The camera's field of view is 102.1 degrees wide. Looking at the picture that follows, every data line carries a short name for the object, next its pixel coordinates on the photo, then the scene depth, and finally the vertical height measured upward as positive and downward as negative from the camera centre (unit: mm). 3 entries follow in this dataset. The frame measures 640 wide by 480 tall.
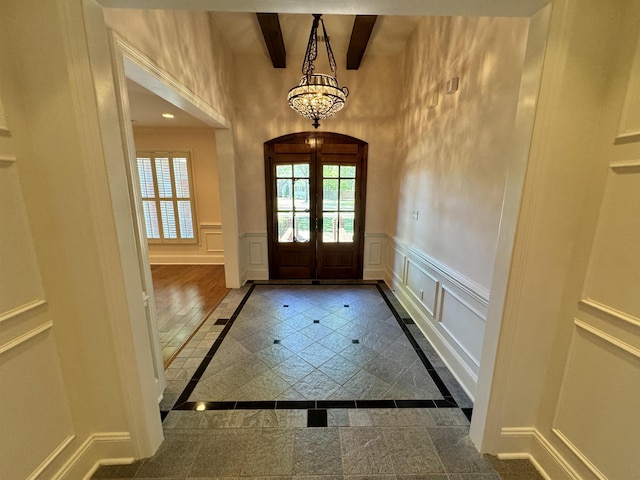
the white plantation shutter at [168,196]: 5371 -121
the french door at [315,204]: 4316 -223
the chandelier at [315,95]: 2658 +994
